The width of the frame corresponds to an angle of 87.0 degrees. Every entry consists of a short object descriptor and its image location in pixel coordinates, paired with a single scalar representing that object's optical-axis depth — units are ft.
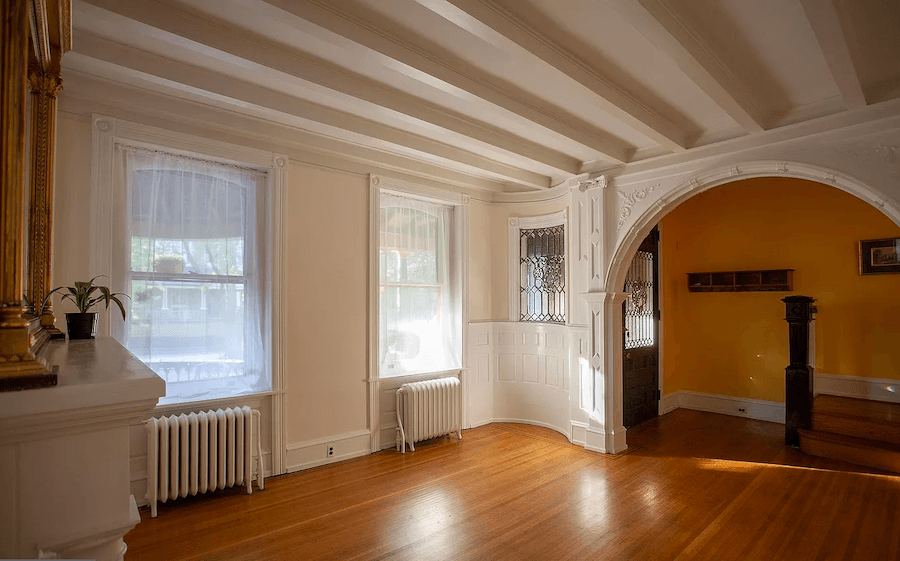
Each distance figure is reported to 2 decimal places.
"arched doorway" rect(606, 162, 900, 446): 11.93
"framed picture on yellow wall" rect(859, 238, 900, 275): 17.72
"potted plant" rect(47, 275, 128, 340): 7.91
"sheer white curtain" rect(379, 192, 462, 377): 17.17
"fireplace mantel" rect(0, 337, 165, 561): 2.86
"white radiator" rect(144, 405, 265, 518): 11.43
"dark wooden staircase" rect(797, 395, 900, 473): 14.74
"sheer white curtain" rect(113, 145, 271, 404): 12.00
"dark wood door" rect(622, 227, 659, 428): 19.98
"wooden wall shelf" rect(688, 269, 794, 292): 20.18
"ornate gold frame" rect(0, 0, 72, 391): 3.05
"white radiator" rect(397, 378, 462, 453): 16.51
